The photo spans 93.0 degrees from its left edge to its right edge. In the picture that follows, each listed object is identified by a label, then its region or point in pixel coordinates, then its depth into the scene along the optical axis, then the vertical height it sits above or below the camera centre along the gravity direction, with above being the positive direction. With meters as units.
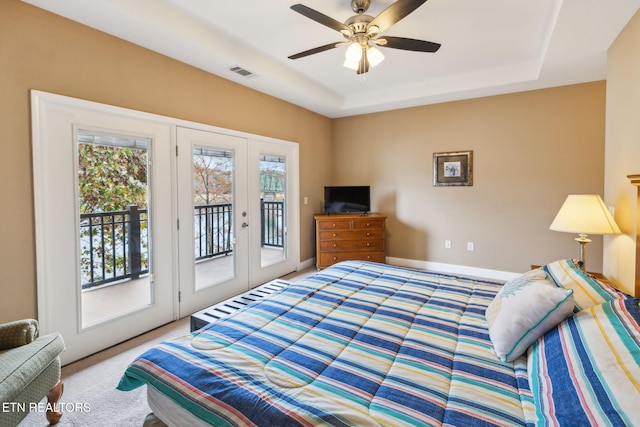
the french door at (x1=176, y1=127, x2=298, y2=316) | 3.17 -0.11
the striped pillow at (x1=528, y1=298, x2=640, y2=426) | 0.77 -0.51
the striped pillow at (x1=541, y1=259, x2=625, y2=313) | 1.37 -0.42
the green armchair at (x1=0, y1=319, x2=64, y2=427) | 1.38 -0.82
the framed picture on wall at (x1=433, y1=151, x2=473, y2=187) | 4.41 +0.50
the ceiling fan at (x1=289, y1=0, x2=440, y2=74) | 2.04 +1.28
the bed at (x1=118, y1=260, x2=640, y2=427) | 0.93 -0.65
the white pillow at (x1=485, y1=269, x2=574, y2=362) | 1.27 -0.50
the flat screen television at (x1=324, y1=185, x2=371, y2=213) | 4.94 +0.08
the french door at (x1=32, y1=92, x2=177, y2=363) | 2.19 -0.15
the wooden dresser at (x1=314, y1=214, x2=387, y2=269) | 4.61 -0.54
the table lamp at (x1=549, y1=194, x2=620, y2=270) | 2.21 -0.13
